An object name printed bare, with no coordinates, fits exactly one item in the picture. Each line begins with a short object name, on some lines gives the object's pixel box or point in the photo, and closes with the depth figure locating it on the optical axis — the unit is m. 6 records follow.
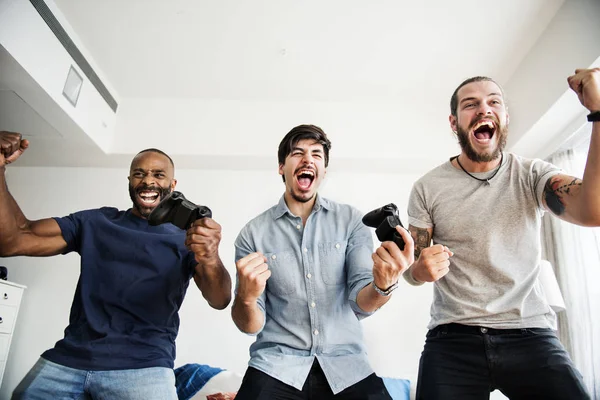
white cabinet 3.37
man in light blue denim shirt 1.37
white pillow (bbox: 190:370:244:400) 2.64
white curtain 2.86
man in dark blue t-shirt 1.47
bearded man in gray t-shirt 1.27
